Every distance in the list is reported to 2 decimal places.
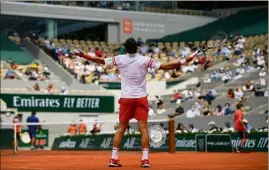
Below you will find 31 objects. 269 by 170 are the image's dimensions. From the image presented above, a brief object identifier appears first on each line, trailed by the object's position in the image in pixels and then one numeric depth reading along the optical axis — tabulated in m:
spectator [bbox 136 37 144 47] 49.17
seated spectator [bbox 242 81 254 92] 36.04
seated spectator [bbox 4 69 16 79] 40.78
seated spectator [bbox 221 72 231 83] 40.15
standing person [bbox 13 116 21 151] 28.63
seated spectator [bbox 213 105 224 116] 34.03
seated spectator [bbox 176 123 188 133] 30.27
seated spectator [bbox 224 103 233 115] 33.75
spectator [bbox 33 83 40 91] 40.00
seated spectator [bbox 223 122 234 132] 30.21
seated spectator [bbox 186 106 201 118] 35.47
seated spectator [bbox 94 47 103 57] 40.53
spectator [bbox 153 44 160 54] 47.72
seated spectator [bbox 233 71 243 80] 39.41
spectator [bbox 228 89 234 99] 36.00
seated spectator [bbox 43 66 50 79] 42.92
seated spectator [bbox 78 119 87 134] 34.72
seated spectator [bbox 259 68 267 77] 36.94
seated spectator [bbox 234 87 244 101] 35.40
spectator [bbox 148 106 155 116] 37.68
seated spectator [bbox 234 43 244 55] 43.05
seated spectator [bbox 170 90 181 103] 39.73
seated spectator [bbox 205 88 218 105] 36.50
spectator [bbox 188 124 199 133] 29.69
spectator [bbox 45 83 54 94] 39.72
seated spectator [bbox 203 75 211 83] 41.38
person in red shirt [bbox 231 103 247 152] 25.55
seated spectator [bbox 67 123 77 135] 34.13
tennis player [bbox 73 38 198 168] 12.41
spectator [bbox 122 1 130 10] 52.68
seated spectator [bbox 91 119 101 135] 33.85
